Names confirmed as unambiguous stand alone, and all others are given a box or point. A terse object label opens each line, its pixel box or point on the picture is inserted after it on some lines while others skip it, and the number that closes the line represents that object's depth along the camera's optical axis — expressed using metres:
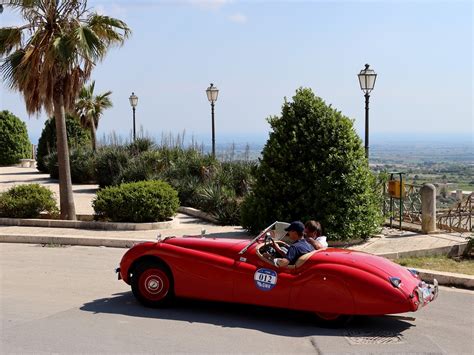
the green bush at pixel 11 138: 38.53
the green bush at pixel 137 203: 15.15
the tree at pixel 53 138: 32.38
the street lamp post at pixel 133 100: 35.72
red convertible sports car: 7.16
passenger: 8.19
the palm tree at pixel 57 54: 15.05
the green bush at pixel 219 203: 16.09
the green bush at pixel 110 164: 24.84
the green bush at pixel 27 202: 16.12
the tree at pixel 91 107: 33.59
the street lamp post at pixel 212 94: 26.84
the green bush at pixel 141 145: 26.25
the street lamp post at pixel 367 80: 17.69
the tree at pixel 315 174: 12.70
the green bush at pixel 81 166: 27.13
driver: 7.60
